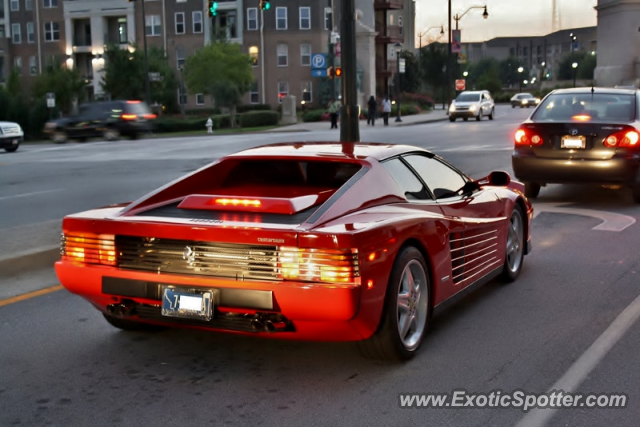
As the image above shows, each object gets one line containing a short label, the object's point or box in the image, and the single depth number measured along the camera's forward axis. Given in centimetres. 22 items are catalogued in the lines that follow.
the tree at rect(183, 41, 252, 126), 6157
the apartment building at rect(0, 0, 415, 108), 7144
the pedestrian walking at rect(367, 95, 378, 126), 4594
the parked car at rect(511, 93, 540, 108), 7575
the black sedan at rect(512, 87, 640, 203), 1180
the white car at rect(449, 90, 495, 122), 4778
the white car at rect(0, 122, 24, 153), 3134
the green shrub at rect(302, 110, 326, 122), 5819
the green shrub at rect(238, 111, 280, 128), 5494
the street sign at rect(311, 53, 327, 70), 5366
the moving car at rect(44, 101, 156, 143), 3719
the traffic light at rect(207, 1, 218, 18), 2900
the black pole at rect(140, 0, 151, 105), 5593
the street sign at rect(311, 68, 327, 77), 5288
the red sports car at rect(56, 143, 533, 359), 471
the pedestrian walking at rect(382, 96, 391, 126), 4612
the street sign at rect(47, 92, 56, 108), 5175
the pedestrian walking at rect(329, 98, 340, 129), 4406
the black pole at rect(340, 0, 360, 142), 1414
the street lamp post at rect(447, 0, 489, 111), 6298
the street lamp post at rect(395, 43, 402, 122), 5149
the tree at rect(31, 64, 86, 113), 6372
